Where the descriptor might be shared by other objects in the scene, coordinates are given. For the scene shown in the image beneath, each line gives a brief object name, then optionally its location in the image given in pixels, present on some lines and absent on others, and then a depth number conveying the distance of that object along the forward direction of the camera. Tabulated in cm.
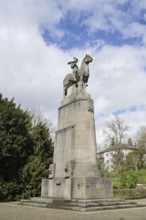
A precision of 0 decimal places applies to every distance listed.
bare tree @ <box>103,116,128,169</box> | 5468
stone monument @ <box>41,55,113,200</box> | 1427
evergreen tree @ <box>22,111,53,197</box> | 2194
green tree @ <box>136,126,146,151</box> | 6412
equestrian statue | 1800
